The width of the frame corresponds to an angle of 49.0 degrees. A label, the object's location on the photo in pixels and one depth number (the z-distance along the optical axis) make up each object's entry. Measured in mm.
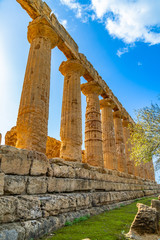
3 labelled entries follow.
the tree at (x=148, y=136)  10641
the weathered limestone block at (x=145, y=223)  3750
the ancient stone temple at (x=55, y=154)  3889
